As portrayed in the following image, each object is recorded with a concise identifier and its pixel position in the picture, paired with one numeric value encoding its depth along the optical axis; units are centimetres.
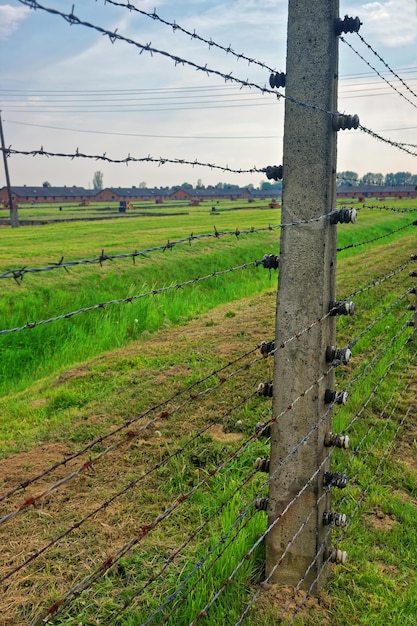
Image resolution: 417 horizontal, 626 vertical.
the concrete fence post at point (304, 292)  295
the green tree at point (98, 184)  15750
